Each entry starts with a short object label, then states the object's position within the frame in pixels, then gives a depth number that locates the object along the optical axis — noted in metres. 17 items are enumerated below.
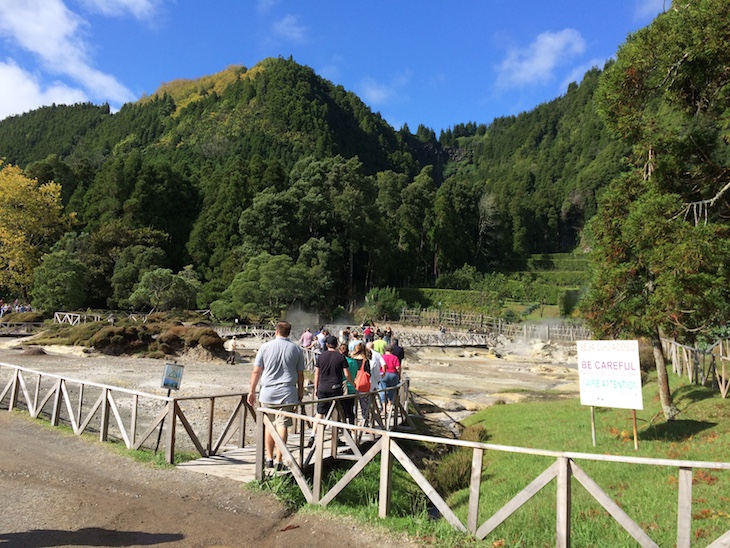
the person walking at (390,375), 11.05
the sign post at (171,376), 8.14
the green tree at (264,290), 40.66
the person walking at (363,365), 9.35
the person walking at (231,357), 23.81
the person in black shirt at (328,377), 7.96
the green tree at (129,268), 46.81
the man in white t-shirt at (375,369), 9.97
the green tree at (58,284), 39.22
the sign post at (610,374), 8.32
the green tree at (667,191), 8.05
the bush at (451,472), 8.90
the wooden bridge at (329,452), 4.07
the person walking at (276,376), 6.50
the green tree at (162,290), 40.12
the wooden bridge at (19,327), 31.55
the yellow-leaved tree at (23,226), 48.56
